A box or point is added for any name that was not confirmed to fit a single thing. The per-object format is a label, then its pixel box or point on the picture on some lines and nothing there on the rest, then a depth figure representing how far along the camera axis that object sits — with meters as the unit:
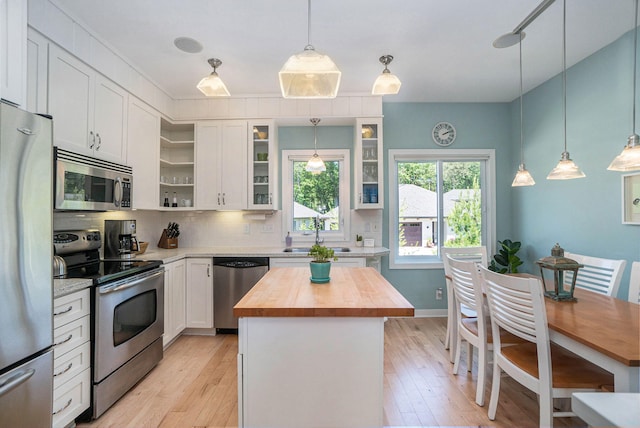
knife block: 3.59
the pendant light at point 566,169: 2.00
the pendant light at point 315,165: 3.03
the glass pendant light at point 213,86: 2.33
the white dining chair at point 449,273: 2.66
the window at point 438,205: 3.95
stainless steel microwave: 1.97
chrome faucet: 3.73
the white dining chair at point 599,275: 2.12
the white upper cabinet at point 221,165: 3.55
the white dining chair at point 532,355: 1.50
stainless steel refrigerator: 1.21
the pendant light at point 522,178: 2.36
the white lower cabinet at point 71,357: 1.64
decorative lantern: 1.90
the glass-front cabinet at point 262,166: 3.56
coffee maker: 2.73
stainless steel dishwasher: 3.22
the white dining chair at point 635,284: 1.99
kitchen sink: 3.43
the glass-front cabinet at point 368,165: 3.54
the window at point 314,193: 3.90
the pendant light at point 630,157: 1.50
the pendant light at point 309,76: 1.47
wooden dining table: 1.20
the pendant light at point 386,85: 2.18
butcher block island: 1.46
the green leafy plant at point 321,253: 1.94
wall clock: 3.88
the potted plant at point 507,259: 3.39
